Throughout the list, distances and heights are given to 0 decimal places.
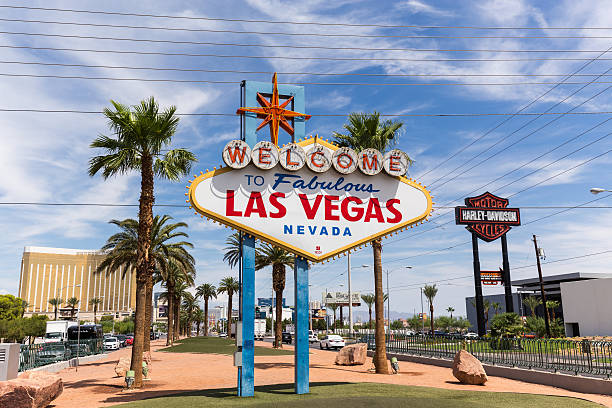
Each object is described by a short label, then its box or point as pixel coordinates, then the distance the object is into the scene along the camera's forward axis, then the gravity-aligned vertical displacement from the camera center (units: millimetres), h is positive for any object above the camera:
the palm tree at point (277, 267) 47844 +3776
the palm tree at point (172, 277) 42778 +3057
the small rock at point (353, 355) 29547 -3214
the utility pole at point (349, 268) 49156 +3634
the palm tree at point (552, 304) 73212 -457
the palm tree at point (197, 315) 134650 -2925
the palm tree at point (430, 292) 101562 +2214
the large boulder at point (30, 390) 14328 -2601
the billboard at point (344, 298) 111525 +1244
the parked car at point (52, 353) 31950 -3285
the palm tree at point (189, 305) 86012 +26
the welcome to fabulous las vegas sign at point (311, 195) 15578 +3673
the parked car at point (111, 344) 56338 -4464
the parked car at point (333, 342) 51406 -4139
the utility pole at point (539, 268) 52275 +3812
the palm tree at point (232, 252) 51375 +5778
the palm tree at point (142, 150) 21219 +7067
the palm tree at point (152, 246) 36750 +4758
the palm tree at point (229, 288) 82250 +2861
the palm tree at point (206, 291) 90000 +2590
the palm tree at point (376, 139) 26641 +9625
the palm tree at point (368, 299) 115138 +980
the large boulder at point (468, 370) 20516 -2932
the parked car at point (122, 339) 69700 -5024
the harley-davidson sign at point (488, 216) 47625 +8560
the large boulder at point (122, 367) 24473 -3161
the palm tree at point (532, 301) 81125 +36
